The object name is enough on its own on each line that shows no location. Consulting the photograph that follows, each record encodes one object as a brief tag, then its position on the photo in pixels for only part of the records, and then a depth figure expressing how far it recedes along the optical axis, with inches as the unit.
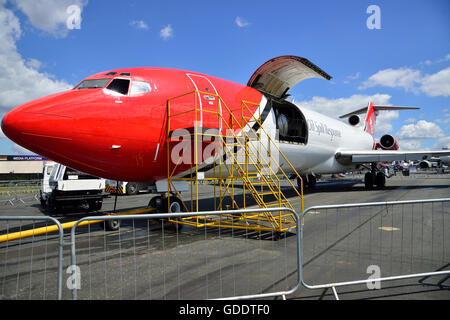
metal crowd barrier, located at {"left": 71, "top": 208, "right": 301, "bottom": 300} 148.3
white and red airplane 220.4
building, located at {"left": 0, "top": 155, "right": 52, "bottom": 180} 2153.8
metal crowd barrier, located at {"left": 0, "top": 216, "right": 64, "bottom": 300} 150.2
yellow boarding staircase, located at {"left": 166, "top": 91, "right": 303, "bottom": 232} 283.3
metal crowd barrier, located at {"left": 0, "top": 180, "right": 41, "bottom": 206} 712.8
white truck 445.7
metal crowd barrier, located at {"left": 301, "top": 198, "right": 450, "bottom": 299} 166.1
